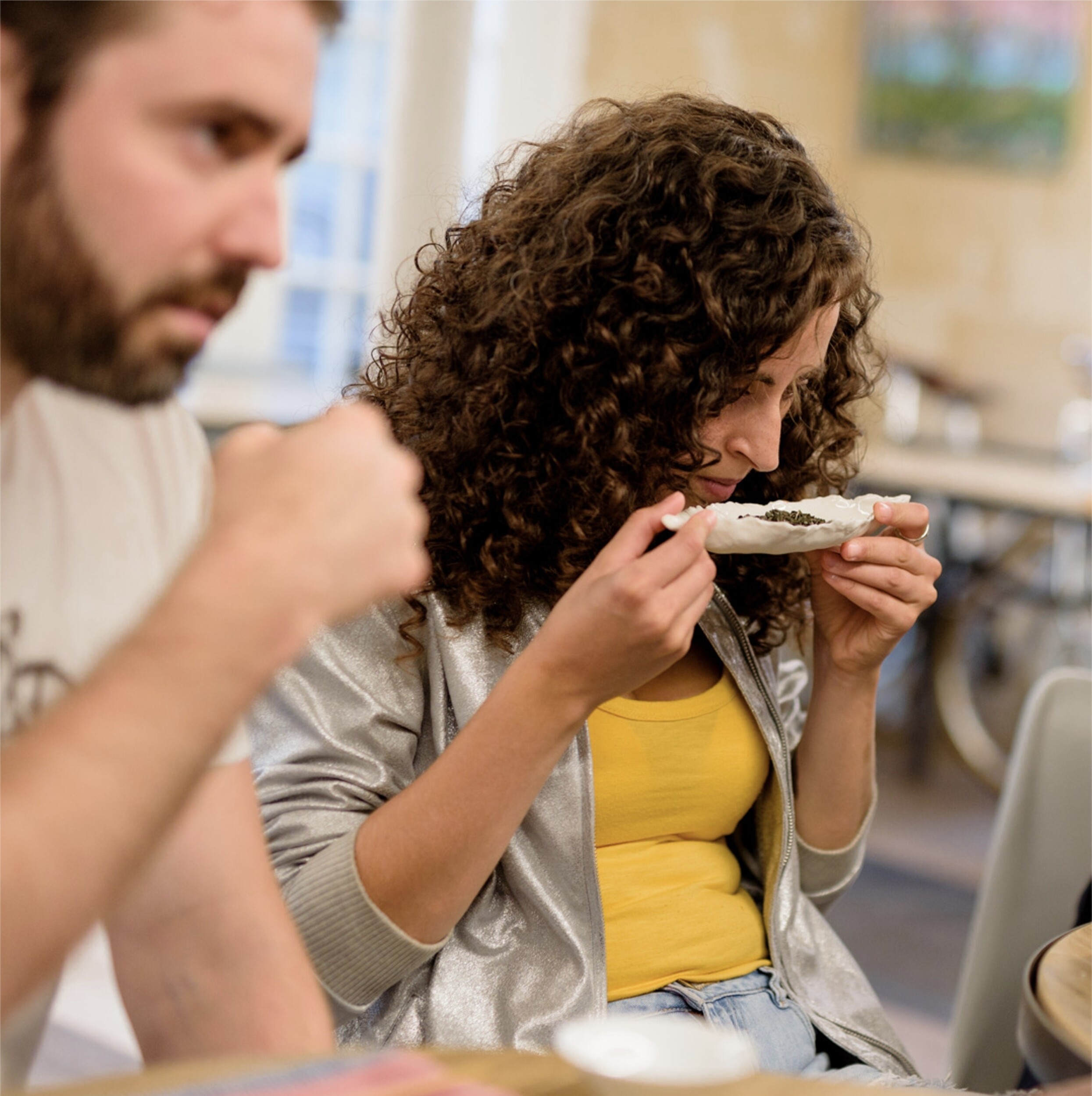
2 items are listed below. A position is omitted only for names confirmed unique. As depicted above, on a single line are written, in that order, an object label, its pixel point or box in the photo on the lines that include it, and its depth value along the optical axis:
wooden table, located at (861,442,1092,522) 3.79
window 4.45
